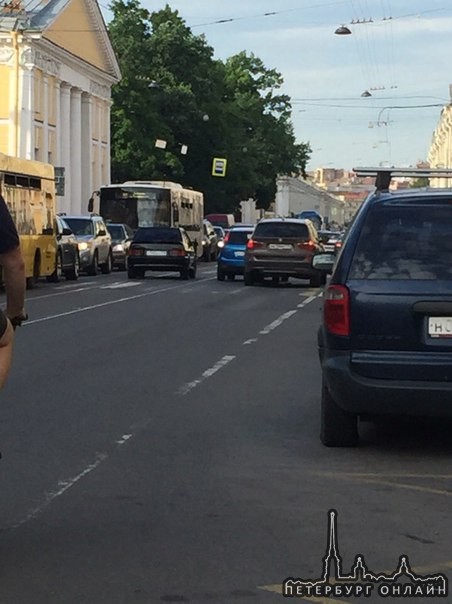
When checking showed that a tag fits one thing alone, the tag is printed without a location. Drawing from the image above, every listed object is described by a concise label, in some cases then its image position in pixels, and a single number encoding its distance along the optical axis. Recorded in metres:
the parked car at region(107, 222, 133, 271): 49.72
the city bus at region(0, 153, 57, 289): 31.31
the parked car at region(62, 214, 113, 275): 42.78
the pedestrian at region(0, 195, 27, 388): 6.05
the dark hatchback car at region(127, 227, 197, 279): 40.69
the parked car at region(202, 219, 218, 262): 63.92
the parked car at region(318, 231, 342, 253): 42.13
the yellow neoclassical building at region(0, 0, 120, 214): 67.25
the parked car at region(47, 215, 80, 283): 36.69
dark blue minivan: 8.98
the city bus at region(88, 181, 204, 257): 53.28
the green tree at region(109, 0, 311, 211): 85.19
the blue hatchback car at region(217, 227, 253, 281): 39.81
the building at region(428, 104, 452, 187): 126.29
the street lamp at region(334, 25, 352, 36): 49.79
